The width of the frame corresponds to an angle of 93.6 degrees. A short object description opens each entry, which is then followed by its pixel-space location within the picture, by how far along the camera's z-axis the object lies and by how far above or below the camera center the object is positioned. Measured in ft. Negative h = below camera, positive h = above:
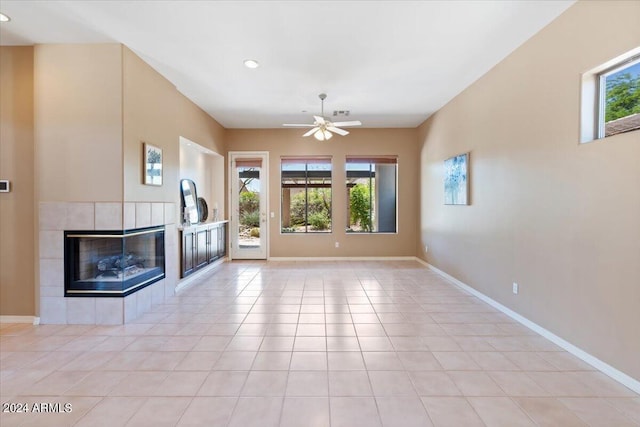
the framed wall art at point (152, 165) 12.14 +1.92
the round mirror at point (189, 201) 17.66 +0.56
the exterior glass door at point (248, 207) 23.25 +0.25
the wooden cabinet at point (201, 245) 16.12 -2.17
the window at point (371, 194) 23.56 +1.29
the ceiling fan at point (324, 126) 15.54 +4.46
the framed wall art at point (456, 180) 14.96 +1.62
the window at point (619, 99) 7.34 +2.88
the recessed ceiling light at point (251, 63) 12.06 +6.02
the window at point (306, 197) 23.65 +1.05
